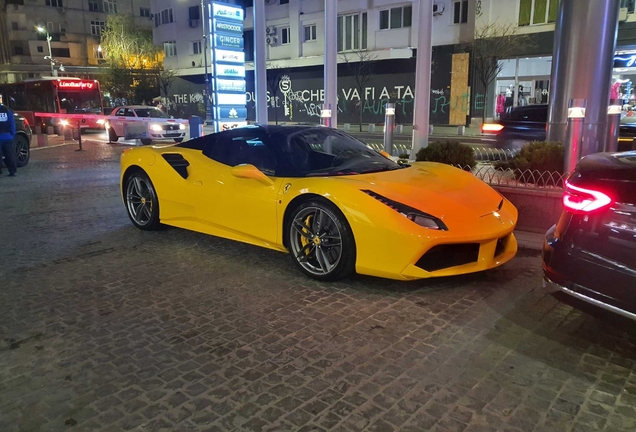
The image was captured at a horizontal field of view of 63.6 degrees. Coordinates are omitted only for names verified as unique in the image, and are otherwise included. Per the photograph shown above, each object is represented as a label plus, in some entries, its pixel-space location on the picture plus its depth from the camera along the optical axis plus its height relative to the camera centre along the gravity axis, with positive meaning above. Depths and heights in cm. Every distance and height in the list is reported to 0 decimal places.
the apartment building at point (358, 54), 2962 +278
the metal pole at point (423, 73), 1155 +53
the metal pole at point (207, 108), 3844 -79
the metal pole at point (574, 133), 657 -46
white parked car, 2052 -107
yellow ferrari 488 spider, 432 -98
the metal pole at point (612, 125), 831 -47
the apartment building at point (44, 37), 6638 +805
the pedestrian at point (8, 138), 1091 -82
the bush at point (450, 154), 787 -87
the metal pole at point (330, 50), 1209 +110
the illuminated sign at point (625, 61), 2388 +159
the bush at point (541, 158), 748 -89
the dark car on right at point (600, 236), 307 -86
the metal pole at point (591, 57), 855 +65
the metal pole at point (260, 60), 1434 +104
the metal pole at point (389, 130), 1105 -69
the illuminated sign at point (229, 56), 1672 +136
